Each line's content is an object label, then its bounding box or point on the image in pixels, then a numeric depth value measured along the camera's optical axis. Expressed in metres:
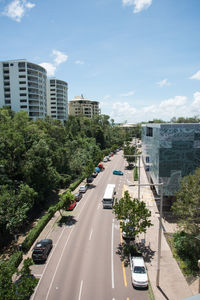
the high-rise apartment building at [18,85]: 88.69
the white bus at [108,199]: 35.70
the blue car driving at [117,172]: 59.88
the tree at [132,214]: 22.39
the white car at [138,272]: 17.94
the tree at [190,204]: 20.81
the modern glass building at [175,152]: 30.56
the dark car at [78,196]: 39.72
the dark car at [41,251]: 21.75
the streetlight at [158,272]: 17.63
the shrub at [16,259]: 20.41
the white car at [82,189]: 44.25
